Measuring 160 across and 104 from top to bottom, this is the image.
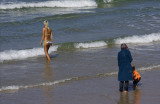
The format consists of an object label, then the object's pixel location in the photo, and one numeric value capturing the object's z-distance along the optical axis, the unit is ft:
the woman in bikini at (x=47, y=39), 77.05
